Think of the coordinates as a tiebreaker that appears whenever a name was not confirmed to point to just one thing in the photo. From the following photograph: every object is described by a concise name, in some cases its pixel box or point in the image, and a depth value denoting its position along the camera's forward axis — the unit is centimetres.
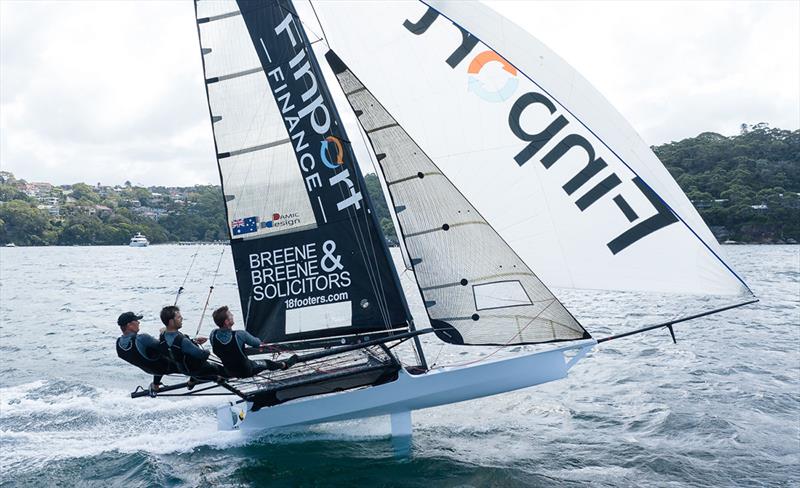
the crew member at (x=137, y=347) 577
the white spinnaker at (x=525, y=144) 524
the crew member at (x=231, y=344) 584
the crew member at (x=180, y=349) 580
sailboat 543
